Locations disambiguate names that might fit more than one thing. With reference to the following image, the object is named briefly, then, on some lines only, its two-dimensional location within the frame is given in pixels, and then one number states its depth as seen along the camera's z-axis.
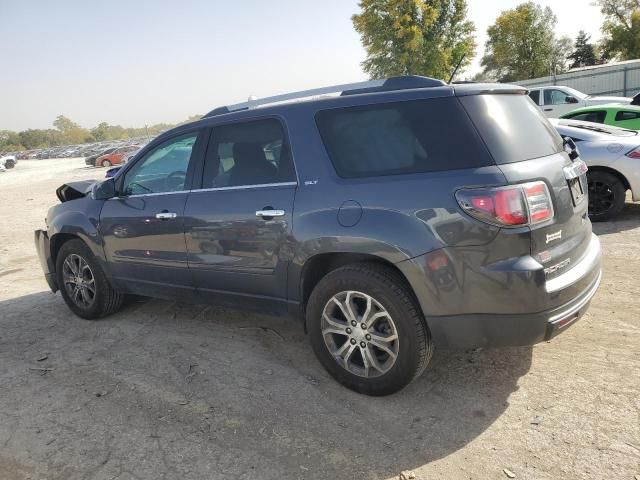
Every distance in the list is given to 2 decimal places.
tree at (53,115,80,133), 140.12
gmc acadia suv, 2.68
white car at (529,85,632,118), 17.70
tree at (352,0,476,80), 32.84
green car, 10.46
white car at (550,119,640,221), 6.80
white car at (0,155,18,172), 44.50
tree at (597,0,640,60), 48.12
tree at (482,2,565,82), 47.81
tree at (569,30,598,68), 61.59
